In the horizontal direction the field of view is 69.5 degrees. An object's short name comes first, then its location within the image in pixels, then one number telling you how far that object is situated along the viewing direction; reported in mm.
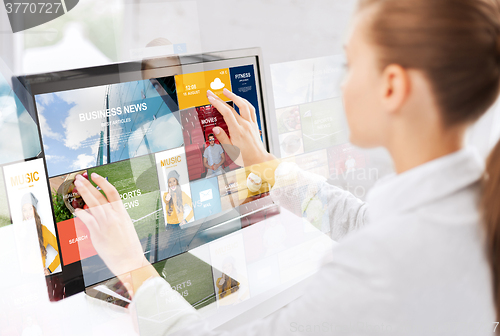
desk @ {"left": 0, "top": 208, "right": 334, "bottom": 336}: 568
